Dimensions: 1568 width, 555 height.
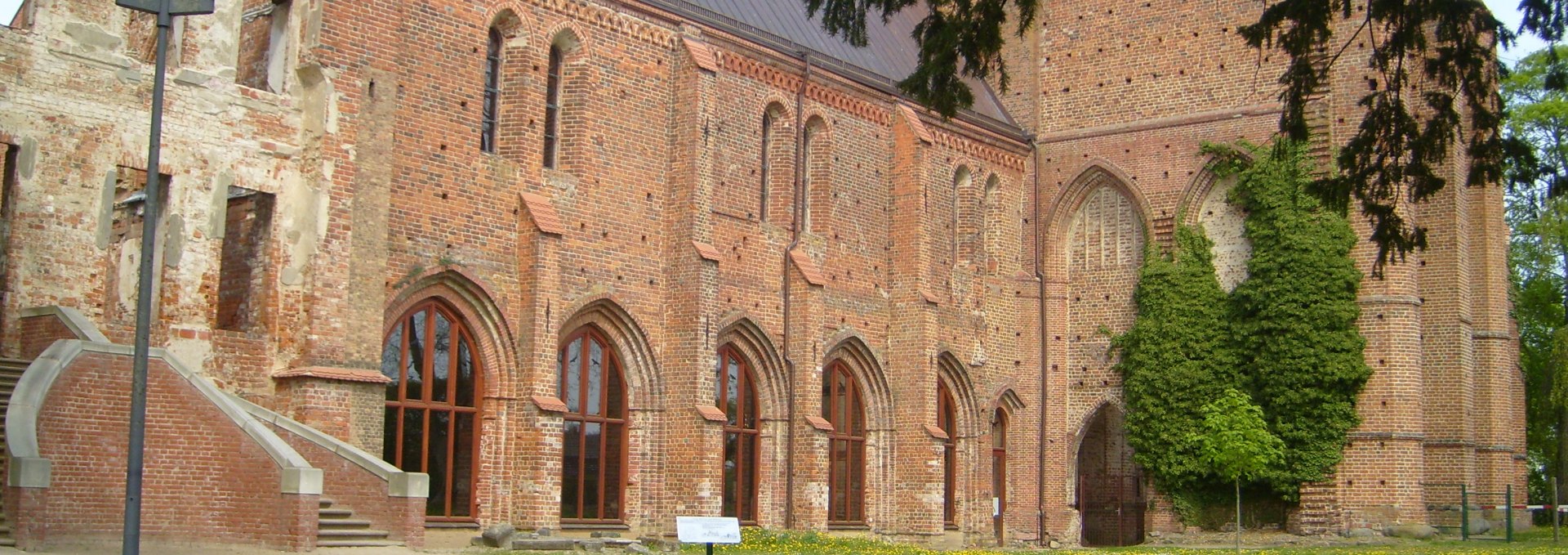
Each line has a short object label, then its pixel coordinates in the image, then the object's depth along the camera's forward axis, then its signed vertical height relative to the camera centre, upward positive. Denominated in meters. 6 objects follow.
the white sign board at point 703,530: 17.66 -0.70
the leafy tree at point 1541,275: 39.62 +5.22
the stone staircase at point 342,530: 17.09 -0.76
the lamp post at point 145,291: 12.64 +1.17
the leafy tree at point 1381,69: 12.26 +2.93
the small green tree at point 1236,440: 28.78 +0.54
